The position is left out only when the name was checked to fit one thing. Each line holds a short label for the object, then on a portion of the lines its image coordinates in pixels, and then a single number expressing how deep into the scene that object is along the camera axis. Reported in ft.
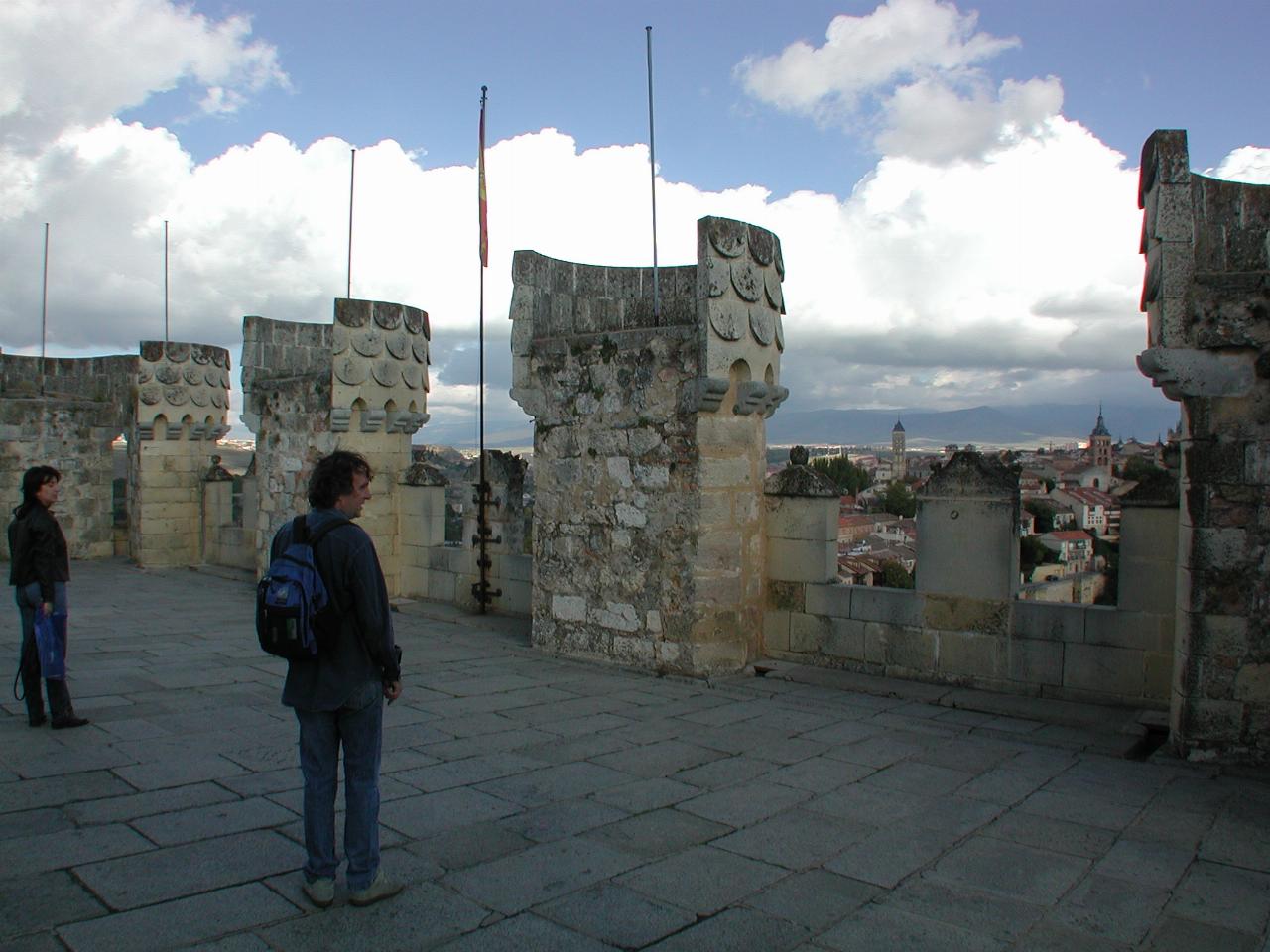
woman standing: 17.58
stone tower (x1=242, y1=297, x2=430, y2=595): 35.47
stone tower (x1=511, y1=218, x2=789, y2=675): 23.75
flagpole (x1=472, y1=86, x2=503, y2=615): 31.81
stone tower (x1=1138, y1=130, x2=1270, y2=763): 16.51
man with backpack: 10.74
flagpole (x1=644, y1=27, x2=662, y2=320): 24.73
